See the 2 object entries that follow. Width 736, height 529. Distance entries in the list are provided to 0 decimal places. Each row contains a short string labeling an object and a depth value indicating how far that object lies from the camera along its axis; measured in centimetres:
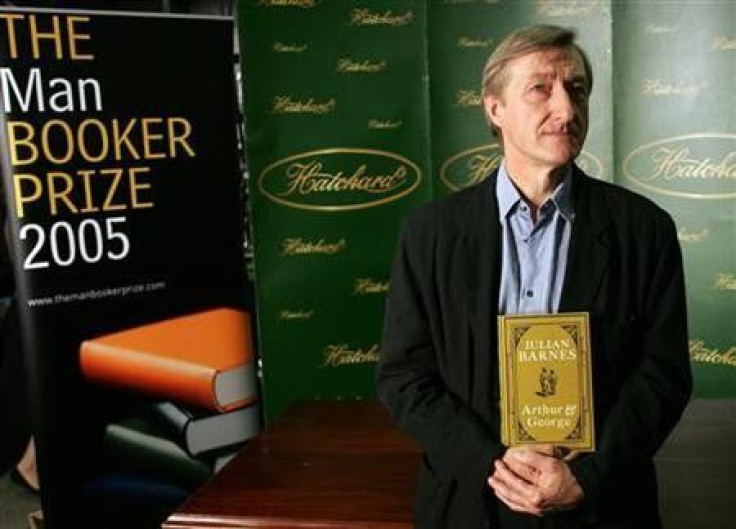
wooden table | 180
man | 123
